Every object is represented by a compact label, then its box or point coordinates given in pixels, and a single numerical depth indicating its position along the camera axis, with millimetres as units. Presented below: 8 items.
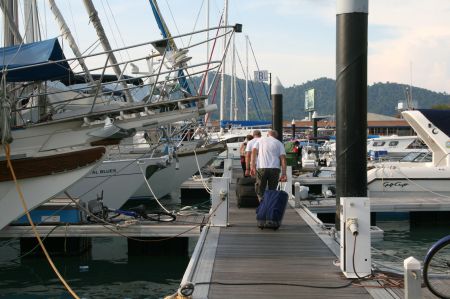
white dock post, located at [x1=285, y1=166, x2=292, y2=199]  14856
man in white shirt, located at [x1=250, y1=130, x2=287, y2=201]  10680
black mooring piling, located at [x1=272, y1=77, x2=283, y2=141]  22167
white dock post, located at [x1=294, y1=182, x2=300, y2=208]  13288
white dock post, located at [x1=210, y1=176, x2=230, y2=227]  10031
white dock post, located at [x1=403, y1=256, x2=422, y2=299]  5277
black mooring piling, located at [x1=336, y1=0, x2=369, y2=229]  7867
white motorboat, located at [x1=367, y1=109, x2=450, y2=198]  17547
